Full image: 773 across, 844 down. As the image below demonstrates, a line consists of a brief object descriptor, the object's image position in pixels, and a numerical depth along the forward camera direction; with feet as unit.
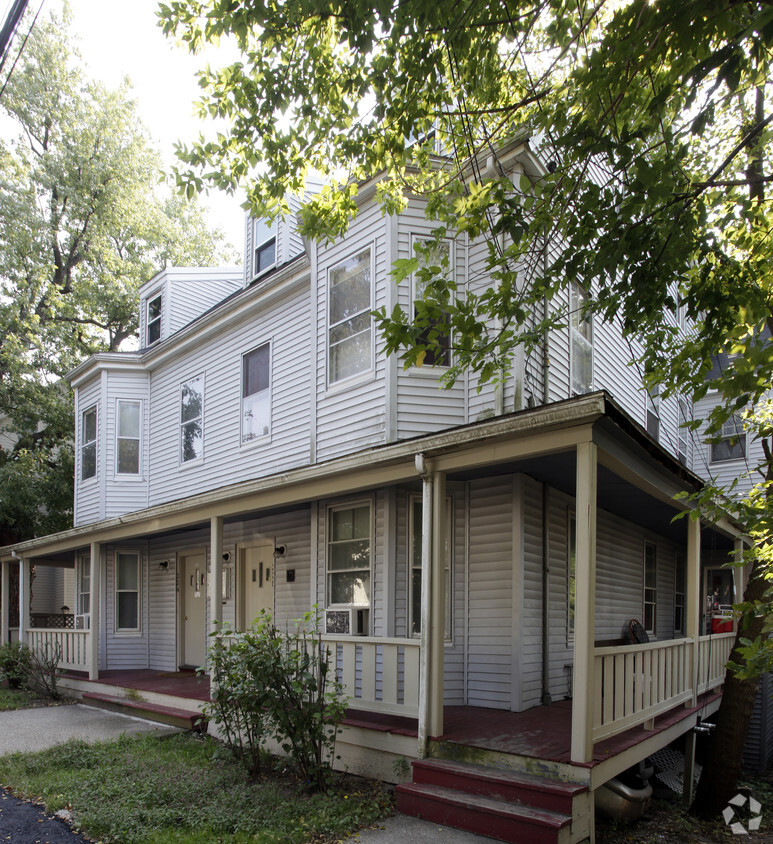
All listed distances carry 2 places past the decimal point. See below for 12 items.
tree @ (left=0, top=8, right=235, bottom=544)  74.79
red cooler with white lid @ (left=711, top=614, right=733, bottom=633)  42.42
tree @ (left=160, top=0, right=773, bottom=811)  15.85
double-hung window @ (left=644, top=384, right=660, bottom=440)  45.96
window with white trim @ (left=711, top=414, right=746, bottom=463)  54.19
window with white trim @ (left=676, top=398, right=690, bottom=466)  53.88
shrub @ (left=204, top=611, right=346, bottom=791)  21.53
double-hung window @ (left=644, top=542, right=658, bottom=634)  42.96
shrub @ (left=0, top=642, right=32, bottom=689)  42.34
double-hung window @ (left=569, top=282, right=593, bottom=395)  33.65
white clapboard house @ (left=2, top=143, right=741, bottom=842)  21.07
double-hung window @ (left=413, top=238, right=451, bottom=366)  29.79
